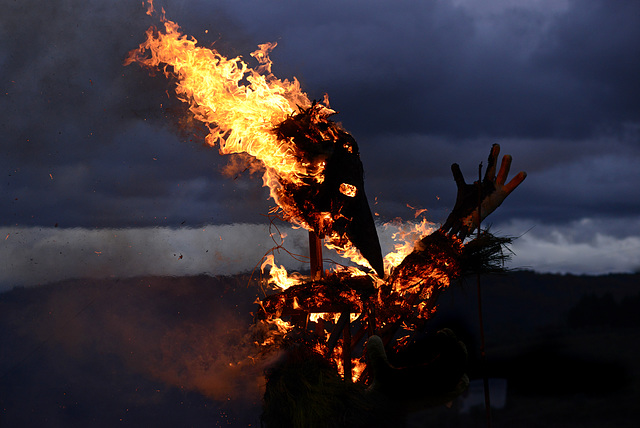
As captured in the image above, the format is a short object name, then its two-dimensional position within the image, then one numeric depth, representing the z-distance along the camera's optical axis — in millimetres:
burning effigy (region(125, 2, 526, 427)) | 8195
